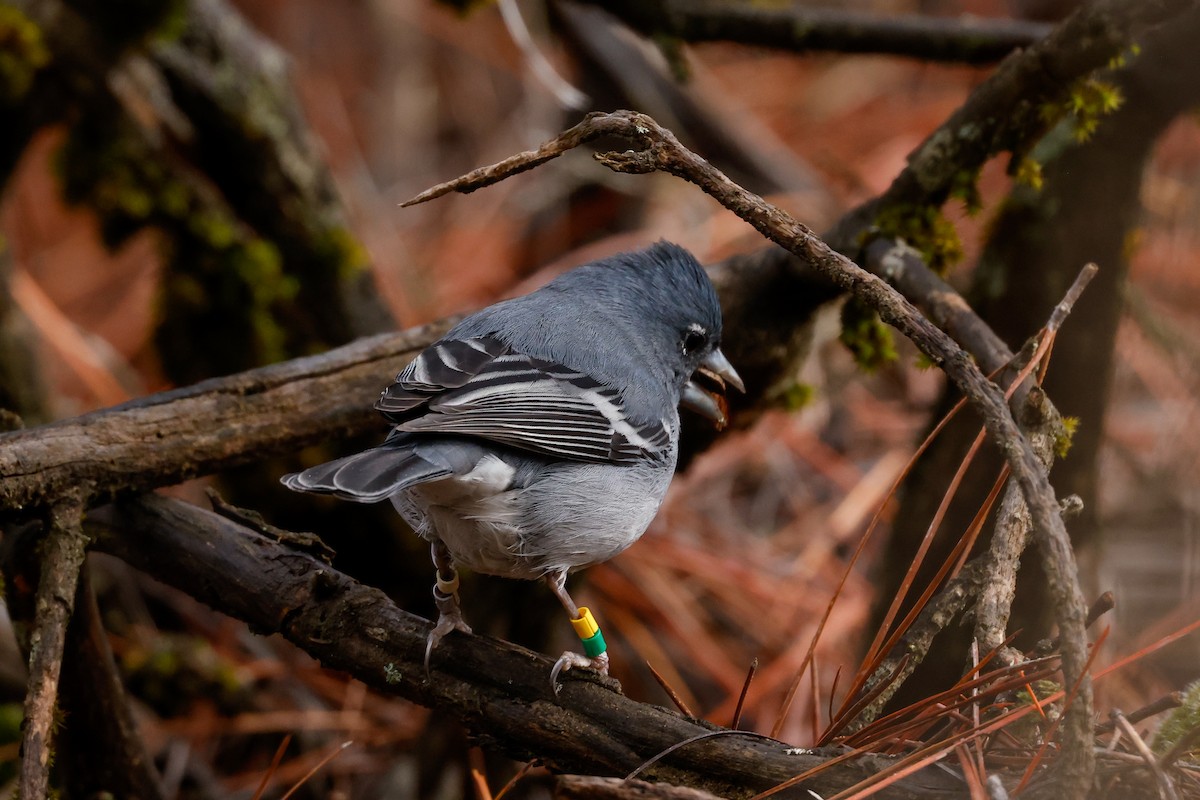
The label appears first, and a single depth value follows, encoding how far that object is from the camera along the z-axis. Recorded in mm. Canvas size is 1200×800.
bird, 4406
